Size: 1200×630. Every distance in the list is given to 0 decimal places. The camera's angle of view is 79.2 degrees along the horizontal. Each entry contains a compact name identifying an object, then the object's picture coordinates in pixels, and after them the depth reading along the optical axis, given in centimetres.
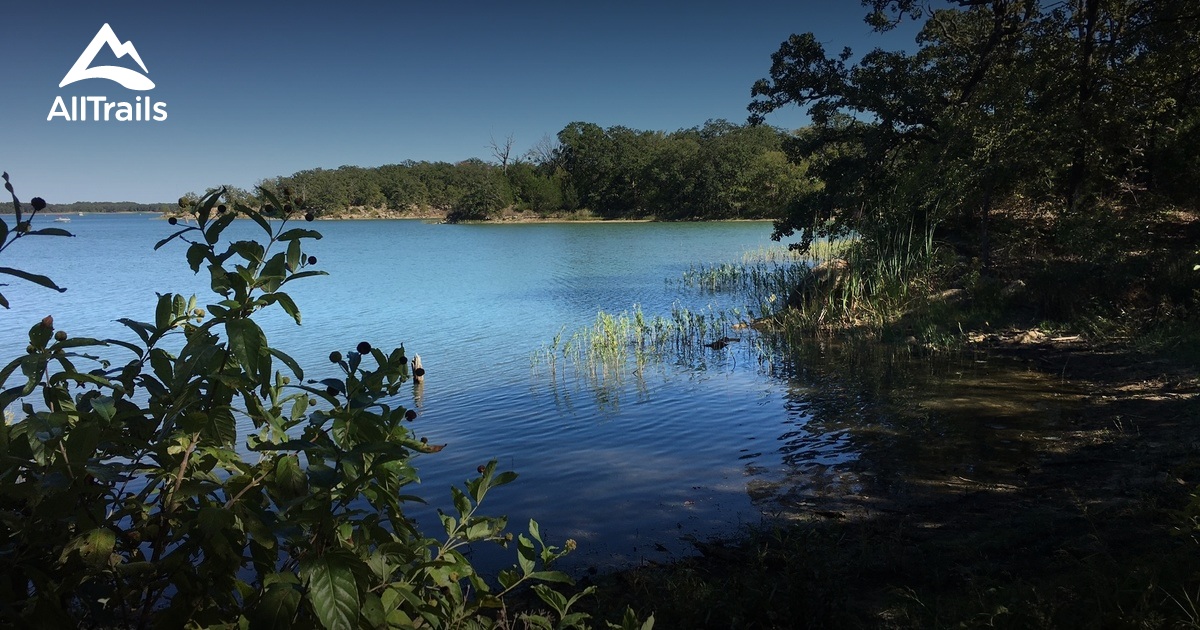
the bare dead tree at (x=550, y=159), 14025
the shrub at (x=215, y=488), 212
